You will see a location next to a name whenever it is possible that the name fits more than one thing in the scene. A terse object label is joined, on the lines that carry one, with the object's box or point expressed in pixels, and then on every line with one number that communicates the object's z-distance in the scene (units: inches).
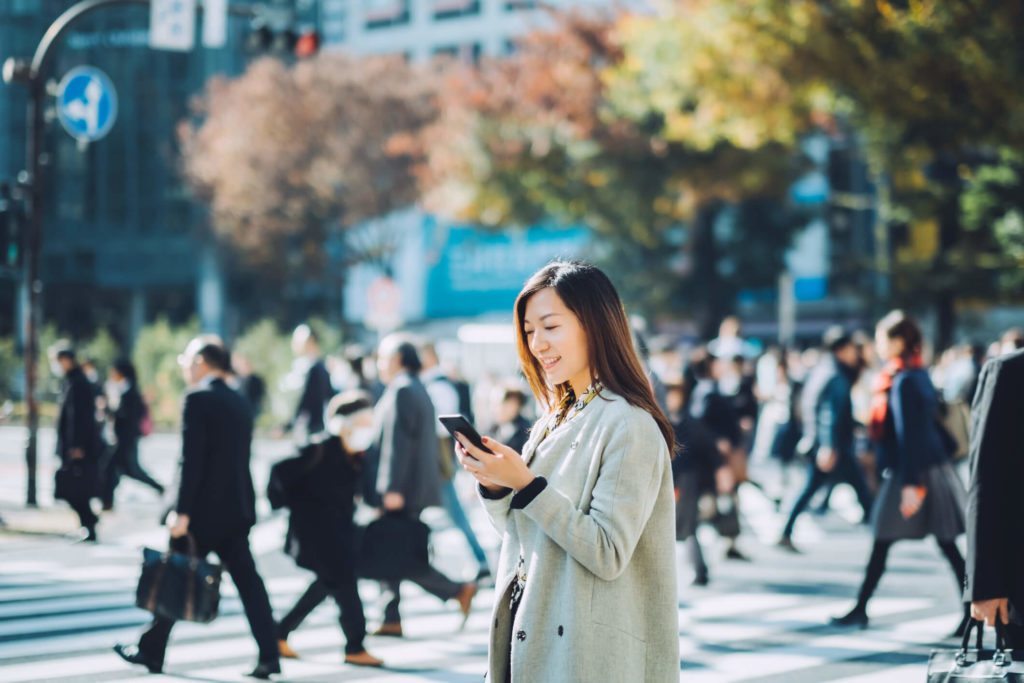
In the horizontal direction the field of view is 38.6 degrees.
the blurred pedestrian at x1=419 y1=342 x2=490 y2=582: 415.8
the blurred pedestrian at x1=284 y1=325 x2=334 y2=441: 571.5
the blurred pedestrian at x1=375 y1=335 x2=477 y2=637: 346.0
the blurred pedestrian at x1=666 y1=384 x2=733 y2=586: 390.9
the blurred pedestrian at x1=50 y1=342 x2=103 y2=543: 480.1
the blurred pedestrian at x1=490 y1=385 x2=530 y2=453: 399.5
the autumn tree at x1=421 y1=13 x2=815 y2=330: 1169.4
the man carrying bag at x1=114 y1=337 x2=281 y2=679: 275.3
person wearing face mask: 295.7
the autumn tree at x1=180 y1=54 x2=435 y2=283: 1531.7
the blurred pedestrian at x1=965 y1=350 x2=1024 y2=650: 154.8
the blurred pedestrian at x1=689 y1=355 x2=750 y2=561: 456.1
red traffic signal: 566.6
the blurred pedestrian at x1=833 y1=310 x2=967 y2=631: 322.3
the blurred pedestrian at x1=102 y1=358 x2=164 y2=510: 571.5
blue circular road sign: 583.2
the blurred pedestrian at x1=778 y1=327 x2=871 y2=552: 476.1
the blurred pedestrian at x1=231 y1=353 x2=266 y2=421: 673.9
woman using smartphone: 127.1
